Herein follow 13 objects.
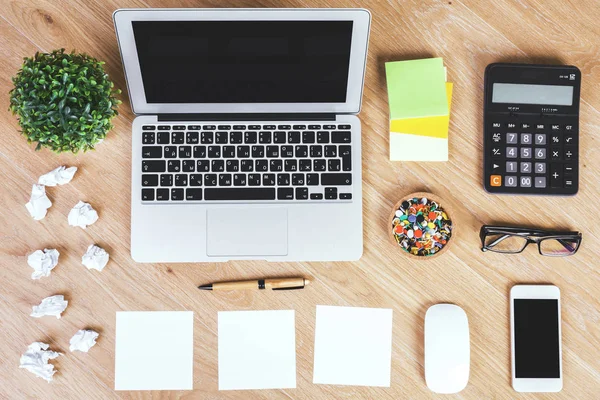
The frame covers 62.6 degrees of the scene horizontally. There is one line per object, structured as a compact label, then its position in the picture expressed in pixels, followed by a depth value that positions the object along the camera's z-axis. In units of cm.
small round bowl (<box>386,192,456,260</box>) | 87
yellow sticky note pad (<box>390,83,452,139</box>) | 88
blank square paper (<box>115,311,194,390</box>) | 89
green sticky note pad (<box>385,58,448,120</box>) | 87
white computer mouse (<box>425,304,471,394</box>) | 86
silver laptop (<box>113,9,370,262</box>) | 86
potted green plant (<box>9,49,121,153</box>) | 76
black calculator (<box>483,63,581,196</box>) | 87
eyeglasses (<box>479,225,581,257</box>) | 87
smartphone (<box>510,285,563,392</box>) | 87
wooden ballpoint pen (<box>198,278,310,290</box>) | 88
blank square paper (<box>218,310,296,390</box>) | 89
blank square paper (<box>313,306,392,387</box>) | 89
